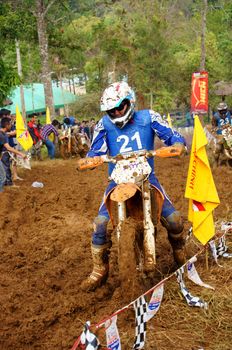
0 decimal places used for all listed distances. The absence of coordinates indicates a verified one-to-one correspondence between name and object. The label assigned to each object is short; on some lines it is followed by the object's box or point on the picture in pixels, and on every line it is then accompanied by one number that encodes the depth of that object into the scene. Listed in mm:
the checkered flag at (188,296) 5223
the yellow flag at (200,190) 5777
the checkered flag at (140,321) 4258
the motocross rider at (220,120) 13992
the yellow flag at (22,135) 15648
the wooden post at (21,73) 31197
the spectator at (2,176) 11449
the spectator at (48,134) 19859
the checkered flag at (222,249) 6676
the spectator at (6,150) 12281
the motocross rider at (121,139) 5414
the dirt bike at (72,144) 20469
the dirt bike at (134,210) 5062
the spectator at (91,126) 25047
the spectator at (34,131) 19578
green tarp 46200
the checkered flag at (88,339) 3678
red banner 24188
